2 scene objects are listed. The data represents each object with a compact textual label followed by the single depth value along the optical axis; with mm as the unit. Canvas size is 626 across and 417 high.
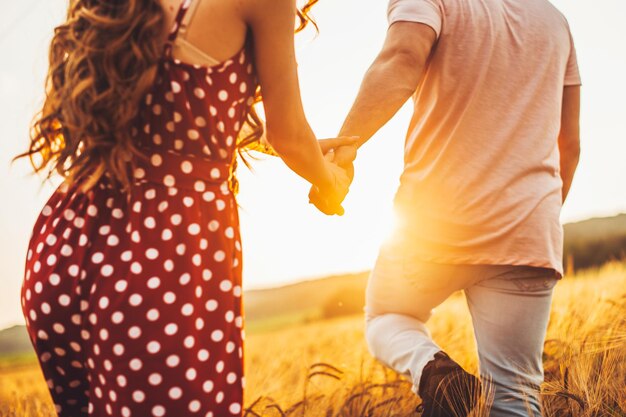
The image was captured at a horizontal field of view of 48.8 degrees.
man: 2281
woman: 1424
